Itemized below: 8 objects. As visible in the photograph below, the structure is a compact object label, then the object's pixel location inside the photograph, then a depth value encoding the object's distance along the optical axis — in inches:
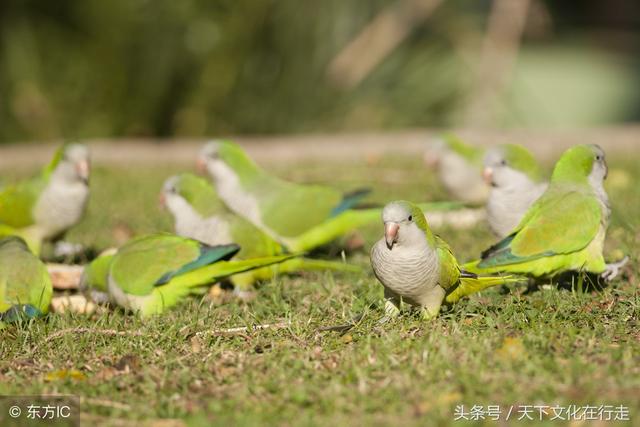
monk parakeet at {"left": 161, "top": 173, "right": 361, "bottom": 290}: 362.0
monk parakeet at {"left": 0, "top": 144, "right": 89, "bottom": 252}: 416.5
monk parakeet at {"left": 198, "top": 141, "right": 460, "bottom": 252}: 414.0
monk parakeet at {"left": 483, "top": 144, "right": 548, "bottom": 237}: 372.8
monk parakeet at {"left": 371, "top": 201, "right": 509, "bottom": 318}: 281.1
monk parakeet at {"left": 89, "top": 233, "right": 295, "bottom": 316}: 331.3
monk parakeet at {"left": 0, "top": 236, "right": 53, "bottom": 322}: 312.2
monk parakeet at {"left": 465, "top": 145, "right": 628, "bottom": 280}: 312.0
